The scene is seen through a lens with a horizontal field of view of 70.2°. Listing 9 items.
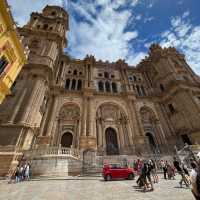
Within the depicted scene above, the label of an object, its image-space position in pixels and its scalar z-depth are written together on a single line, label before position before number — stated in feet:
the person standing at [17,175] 35.81
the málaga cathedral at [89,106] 51.26
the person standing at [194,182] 8.88
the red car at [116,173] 35.38
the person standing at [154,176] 32.07
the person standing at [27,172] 38.27
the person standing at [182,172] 25.68
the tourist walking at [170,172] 36.48
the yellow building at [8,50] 36.82
